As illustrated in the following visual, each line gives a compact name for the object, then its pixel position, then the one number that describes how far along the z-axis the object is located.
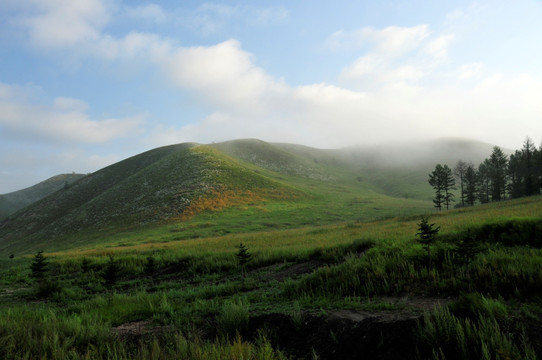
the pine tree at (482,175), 77.01
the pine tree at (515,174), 65.34
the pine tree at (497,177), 67.62
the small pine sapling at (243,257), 13.18
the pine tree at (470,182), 72.58
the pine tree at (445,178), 71.06
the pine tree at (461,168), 77.26
